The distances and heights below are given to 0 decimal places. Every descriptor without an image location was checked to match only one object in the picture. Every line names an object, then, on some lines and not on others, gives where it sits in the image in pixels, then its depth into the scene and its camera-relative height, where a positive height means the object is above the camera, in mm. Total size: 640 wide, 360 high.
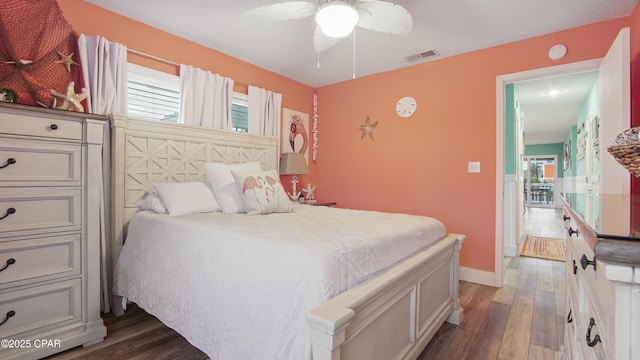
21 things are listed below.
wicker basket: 923 +79
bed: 1172 -461
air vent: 3234 +1378
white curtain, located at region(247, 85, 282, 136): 3561 +832
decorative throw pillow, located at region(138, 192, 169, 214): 2293 -210
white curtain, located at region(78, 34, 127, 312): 2268 +702
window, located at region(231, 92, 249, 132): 3465 +777
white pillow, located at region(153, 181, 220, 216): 2280 -163
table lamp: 3748 +165
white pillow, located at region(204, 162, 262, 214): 2433 -79
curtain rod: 2618 +1109
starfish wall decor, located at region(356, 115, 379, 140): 4012 +690
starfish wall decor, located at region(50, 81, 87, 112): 2041 +530
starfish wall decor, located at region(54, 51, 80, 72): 2199 +867
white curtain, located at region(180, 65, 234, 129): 2939 +825
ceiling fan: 1795 +1091
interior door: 1995 +538
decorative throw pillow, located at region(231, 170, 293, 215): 2352 -125
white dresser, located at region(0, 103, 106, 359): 1611 -313
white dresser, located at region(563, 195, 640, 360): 448 -196
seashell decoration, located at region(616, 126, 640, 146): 946 +140
